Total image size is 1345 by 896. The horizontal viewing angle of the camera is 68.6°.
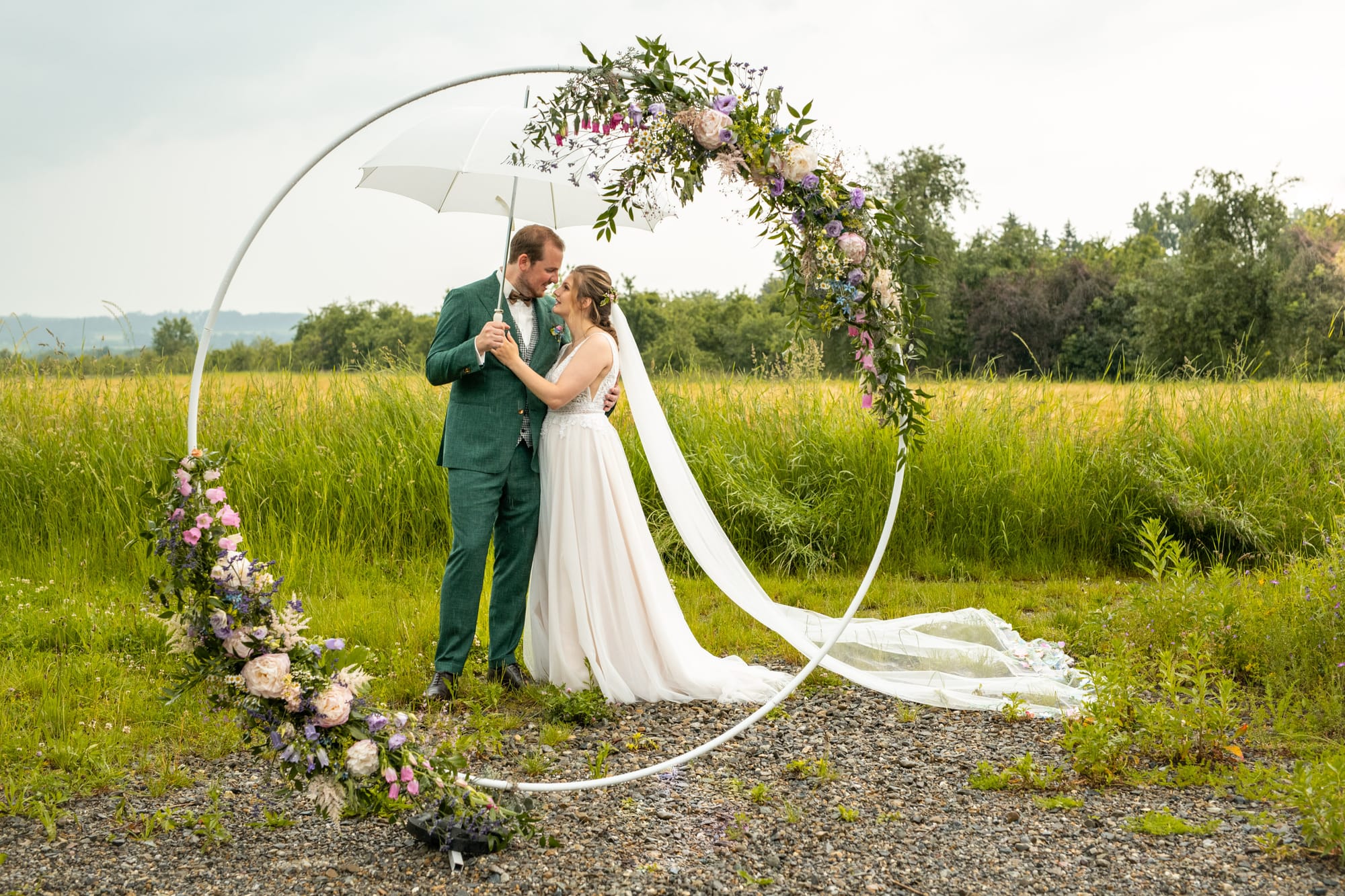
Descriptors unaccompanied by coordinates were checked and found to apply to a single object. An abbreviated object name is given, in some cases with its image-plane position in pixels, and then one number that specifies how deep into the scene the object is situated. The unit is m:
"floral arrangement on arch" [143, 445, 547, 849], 3.13
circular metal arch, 3.53
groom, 4.65
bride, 4.88
